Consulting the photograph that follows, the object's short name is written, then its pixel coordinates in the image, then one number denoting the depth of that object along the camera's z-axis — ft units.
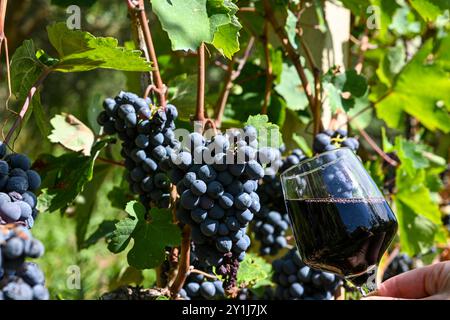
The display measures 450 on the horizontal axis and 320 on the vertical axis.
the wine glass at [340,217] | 3.15
